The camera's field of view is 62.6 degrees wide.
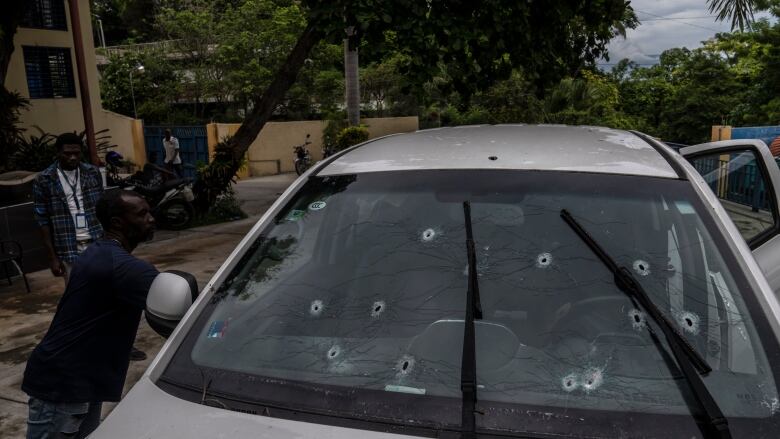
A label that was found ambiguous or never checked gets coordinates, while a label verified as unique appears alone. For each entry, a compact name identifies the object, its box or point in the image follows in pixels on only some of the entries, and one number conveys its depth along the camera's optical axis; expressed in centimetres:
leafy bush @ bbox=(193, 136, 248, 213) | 1158
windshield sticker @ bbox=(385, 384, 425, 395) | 169
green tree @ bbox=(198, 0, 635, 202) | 775
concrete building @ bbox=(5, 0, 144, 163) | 1564
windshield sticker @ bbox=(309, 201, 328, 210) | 247
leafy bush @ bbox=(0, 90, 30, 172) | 1129
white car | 161
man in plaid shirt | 476
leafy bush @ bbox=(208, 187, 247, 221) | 1226
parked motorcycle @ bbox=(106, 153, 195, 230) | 1095
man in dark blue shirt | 251
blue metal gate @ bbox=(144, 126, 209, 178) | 2041
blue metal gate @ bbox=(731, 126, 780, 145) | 1669
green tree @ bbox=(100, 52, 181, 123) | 2508
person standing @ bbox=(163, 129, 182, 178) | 1791
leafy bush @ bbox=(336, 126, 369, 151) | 1728
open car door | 327
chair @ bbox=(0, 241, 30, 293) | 701
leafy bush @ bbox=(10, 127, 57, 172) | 1135
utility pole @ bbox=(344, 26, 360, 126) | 1638
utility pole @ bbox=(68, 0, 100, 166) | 906
